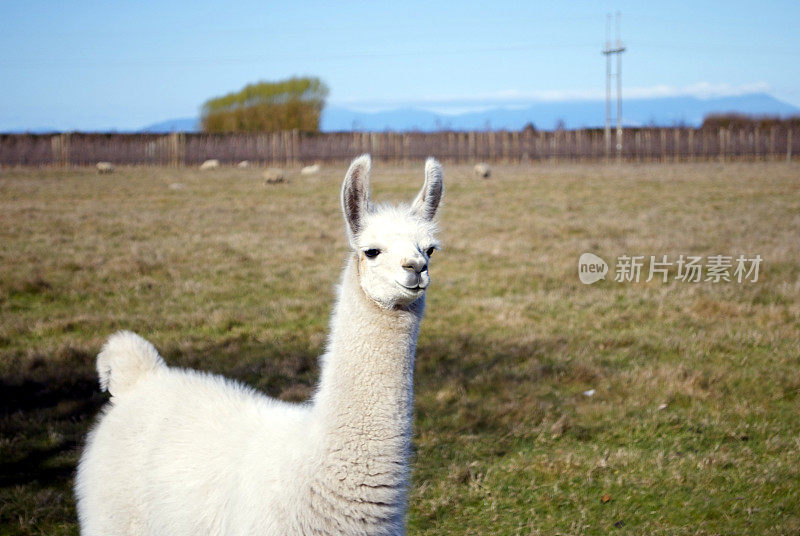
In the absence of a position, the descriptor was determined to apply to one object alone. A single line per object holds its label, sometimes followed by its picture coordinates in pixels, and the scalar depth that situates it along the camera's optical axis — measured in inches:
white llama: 101.3
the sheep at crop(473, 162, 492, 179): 1218.6
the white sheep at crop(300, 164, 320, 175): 1342.0
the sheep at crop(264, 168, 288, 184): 1063.6
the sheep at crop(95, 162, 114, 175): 1311.5
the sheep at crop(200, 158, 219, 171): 1515.7
